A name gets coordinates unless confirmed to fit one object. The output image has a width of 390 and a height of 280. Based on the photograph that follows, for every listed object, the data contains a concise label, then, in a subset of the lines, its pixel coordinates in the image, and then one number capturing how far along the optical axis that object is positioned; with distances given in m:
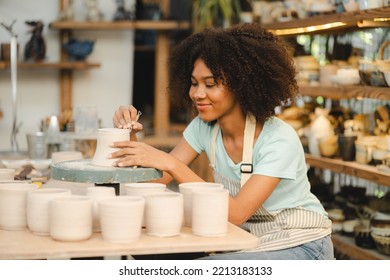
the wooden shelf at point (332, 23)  5.20
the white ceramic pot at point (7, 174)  3.50
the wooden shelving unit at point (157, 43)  8.52
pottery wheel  3.16
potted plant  8.50
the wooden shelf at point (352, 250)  5.35
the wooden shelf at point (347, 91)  5.12
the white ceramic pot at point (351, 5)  5.52
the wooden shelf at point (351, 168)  5.17
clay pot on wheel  3.30
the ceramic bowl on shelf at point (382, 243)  5.37
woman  3.31
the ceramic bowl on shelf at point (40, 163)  4.73
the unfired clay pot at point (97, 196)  2.87
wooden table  2.61
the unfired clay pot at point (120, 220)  2.71
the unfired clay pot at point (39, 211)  2.81
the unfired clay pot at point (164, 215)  2.81
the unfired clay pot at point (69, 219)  2.70
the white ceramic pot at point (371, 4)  5.25
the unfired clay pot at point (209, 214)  2.84
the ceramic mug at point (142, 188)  3.02
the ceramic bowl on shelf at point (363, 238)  5.61
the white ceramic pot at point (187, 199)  3.01
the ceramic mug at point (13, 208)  2.92
